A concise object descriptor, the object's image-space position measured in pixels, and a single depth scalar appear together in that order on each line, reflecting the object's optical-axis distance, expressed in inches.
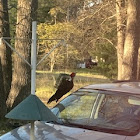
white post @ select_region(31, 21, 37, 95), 139.1
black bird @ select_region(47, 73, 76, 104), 248.4
